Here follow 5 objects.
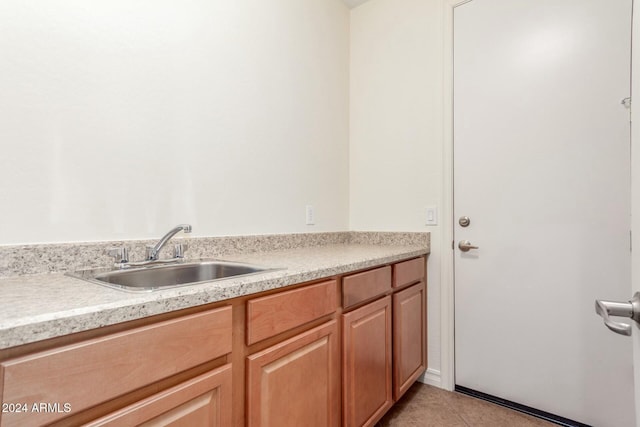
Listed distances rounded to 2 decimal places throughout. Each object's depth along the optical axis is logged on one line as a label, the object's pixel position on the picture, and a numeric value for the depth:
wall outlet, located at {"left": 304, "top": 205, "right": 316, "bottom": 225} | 2.05
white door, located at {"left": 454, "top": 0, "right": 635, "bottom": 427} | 1.55
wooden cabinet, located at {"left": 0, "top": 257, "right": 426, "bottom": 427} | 0.56
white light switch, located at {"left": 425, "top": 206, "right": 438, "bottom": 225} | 2.04
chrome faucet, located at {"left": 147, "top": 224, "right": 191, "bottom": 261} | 1.25
